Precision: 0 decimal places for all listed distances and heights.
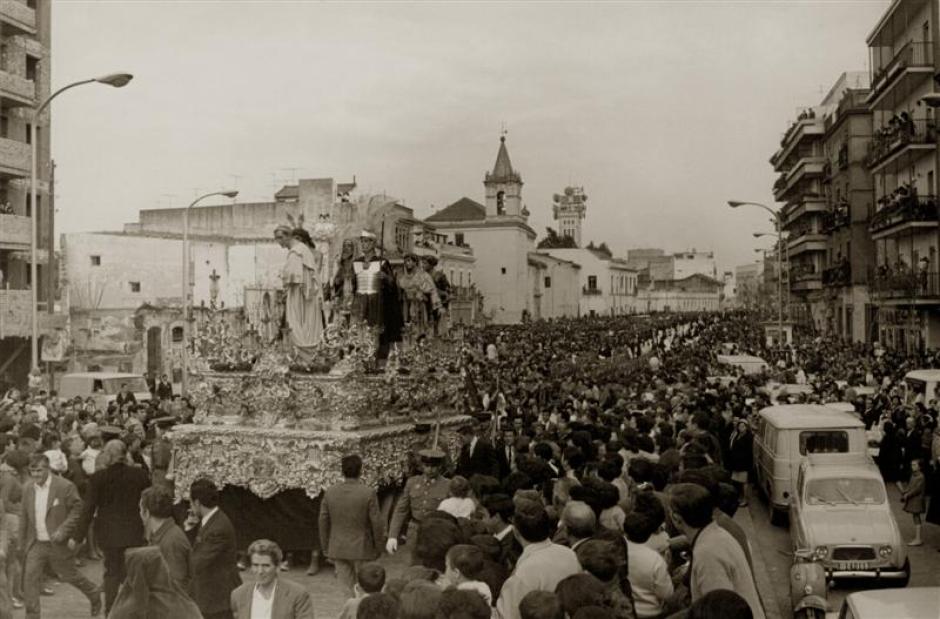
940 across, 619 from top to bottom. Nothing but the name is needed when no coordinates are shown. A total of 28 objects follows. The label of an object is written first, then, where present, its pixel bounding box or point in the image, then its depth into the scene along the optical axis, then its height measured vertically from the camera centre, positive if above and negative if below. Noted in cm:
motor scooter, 1006 -237
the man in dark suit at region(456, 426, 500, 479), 1233 -141
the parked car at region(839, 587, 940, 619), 611 -153
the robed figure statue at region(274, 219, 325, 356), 1434 +54
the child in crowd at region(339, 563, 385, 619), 618 -137
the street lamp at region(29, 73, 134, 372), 2167 +214
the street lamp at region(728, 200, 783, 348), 4192 +194
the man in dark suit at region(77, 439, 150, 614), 983 -155
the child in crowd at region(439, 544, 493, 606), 629 -131
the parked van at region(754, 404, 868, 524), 1552 -157
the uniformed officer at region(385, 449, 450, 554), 1035 -149
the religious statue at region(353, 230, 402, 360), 1617 +61
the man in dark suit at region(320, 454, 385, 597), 975 -163
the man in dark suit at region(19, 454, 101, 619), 1003 -170
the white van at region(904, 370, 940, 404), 2316 -120
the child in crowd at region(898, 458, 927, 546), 1430 -213
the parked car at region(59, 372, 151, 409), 3091 -134
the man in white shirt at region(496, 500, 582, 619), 640 -136
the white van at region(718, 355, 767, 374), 3309 -102
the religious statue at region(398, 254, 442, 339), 1719 +55
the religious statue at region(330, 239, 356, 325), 1628 +80
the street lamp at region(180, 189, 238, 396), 3253 +144
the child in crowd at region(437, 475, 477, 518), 924 -140
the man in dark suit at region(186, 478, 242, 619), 815 -165
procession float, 1312 -90
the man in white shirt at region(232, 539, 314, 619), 653 -152
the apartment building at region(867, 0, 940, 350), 3578 +534
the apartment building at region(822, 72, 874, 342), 4938 +494
